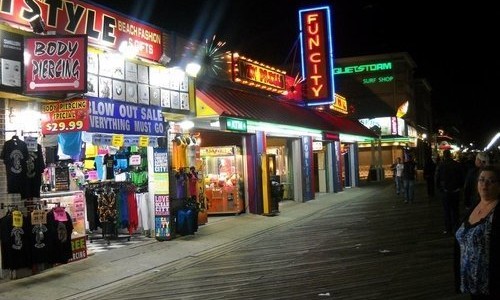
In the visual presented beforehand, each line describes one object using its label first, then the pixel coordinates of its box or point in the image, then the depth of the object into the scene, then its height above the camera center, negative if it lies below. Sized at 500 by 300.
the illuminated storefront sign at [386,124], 40.69 +3.14
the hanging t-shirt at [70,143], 11.09 +0.73
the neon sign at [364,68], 60.62 +10.78
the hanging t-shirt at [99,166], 14.48 +0.34
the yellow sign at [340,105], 31.99 +3.77
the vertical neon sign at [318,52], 25.03 +5.21
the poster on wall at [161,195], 13.88 -0.45
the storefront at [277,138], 16.59 +1.37
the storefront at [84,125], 9.86 +1.08
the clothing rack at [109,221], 13.52 -0.98
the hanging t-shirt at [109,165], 14.38 +0.35
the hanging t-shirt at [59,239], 10.19 -1.04
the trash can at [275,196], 19.47 -0.80
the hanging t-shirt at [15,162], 9.80 +0.35
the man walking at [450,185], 12.28 -0.41
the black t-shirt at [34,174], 10.10 +0.14
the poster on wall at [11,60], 9.48 +2.06
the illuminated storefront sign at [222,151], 19.17 +0.80
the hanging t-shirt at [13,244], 9.54 -1.04
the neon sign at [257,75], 19.14 +3.58
